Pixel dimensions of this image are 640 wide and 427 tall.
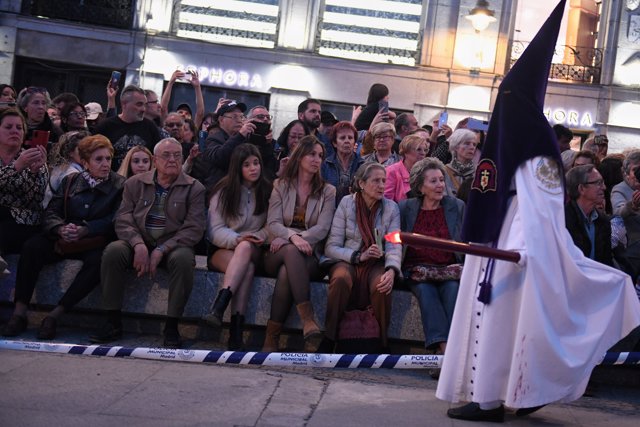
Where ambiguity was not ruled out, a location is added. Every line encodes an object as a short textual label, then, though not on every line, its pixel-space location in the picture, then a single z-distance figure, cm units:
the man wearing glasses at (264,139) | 994
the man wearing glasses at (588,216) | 820
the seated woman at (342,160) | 1003
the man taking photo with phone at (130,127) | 1026
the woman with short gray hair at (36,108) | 1048
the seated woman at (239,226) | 825
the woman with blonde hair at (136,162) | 936
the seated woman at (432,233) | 796
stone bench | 833
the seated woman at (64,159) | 902
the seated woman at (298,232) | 816
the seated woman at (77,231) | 838
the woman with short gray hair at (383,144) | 1027
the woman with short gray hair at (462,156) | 963
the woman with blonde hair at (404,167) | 952
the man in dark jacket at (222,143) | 960
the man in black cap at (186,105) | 1205
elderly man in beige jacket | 826
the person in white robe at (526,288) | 599
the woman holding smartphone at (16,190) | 866
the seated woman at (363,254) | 814
